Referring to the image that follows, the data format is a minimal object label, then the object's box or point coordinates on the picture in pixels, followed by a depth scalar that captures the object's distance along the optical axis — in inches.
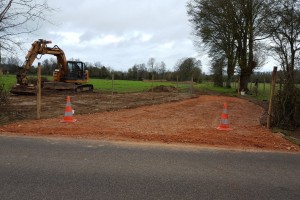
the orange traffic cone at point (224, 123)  414.0
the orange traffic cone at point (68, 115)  435.3
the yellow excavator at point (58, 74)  901.2
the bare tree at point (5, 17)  466.6
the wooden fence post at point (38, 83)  436.1
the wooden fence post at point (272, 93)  403.0
